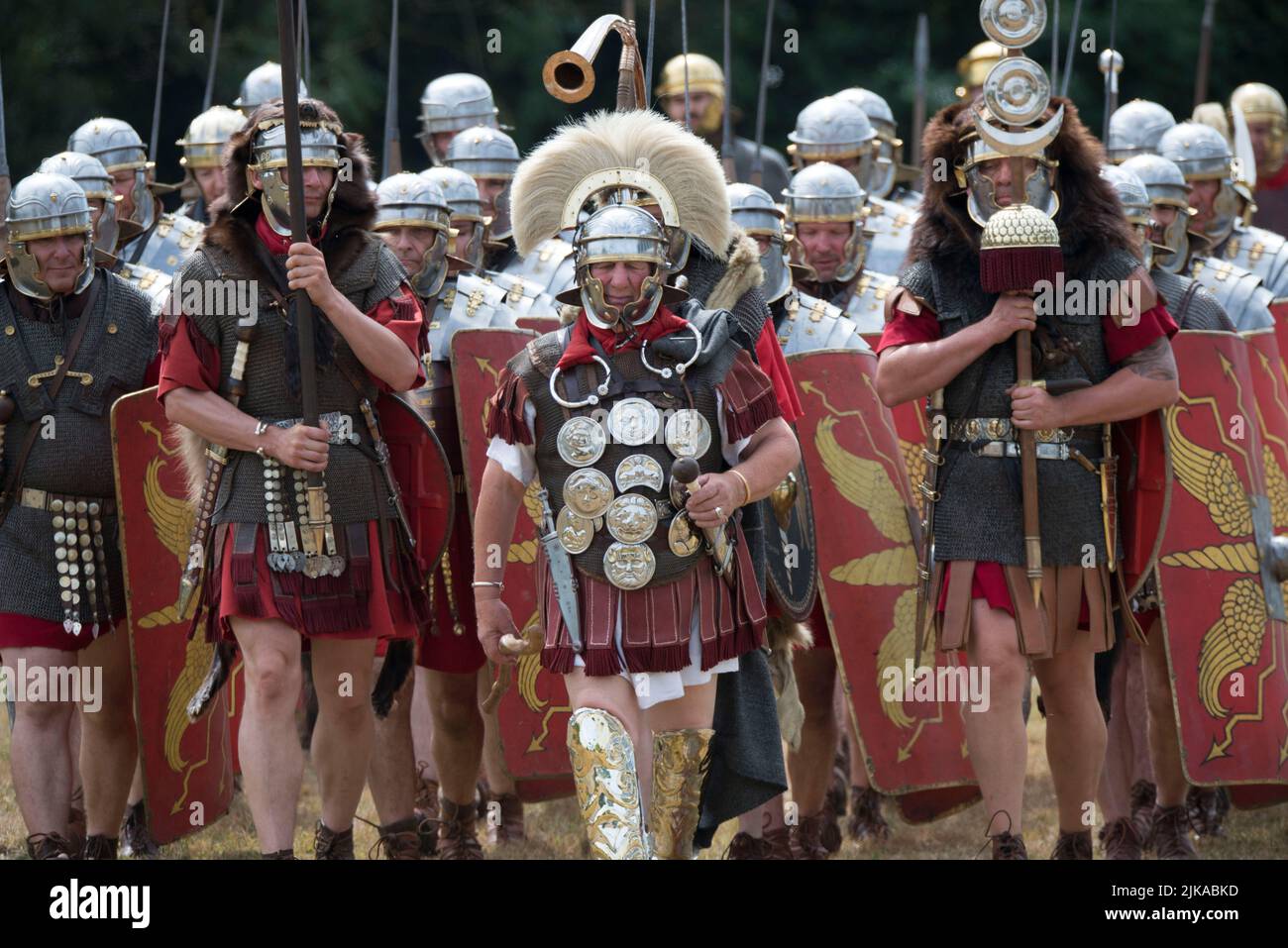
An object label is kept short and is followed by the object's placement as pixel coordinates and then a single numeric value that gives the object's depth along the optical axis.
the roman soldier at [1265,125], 11.80
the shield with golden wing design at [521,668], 6.68
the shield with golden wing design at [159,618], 6.36
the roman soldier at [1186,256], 7.85
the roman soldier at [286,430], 5.89
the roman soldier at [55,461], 6.43
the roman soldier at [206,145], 9.12
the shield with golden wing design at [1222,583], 6.70
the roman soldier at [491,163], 8.85
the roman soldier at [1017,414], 6.00
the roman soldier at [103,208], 7.40
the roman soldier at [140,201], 8.67
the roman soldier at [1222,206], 9.05
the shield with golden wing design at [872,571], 6.75
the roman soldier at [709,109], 11.14
